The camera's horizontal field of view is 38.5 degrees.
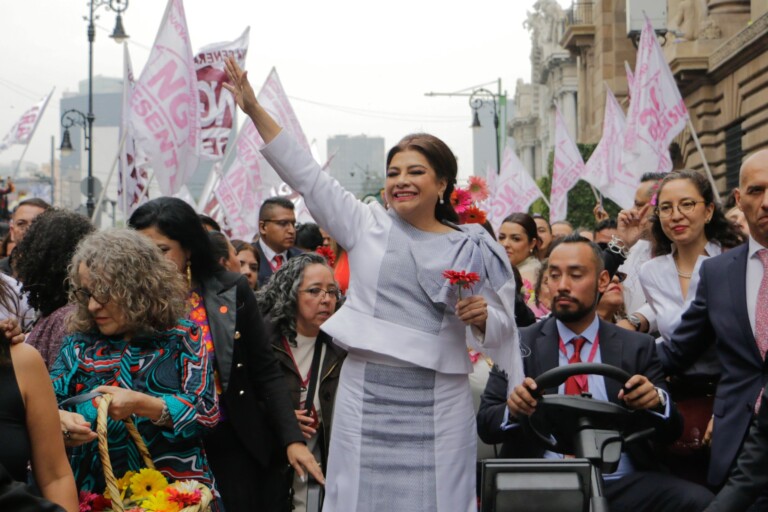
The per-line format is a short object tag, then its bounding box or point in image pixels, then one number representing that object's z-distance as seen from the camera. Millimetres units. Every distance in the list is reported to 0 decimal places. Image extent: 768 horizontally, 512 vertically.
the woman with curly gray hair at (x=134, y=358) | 4102
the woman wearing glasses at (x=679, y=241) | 5652
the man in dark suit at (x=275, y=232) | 10234
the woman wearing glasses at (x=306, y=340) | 5793
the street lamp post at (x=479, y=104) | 32659
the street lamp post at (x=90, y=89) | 24734
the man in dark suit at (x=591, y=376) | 4547
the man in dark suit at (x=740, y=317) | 4488
